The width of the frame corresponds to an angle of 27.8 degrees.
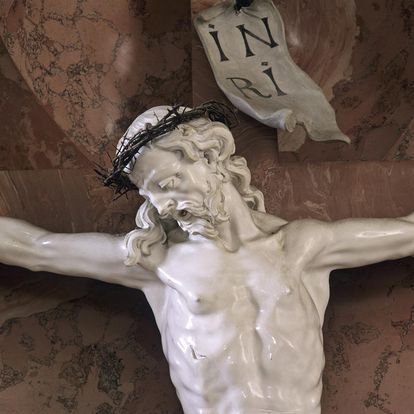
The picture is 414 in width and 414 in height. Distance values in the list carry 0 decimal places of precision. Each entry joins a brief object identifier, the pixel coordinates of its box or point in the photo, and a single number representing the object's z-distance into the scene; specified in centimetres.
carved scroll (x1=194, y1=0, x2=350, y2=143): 199
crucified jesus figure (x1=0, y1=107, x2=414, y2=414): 171
